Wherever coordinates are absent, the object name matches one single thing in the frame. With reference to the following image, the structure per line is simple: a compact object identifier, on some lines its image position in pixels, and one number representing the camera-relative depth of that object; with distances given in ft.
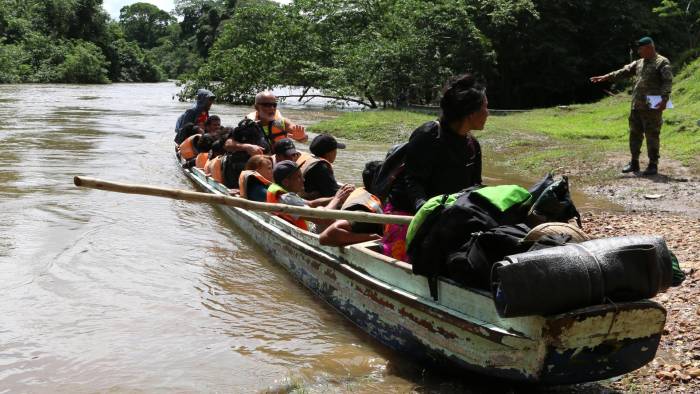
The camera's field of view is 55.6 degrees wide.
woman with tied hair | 13.65
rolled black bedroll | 10.00
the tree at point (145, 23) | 327.67
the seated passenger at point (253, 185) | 22.49
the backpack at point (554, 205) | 12.18
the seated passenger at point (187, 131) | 38.09
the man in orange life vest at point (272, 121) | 27.94
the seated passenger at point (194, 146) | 34.83
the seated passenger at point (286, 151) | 23.08
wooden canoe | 10.40
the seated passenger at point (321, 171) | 20.51
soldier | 29.35
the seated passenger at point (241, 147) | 26.61
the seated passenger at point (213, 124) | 35.76
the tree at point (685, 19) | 70.38
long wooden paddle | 14.37
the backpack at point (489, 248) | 11.19
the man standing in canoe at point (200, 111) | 38.88
